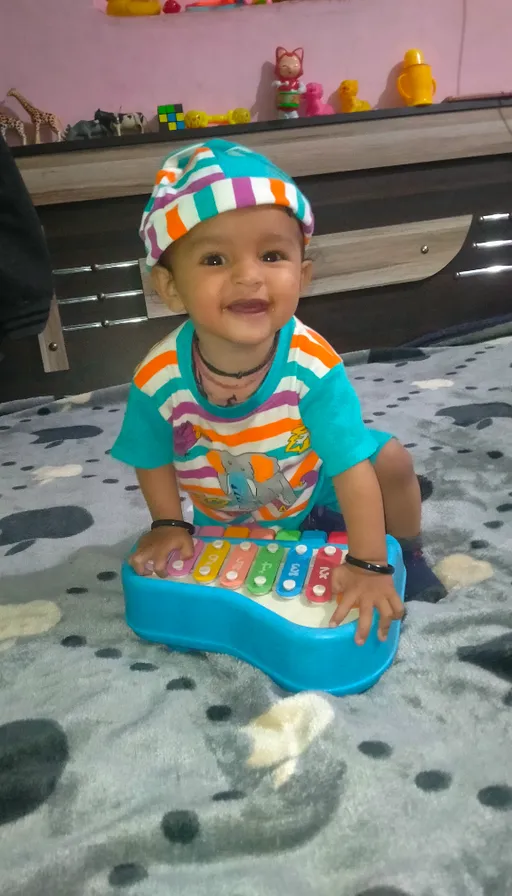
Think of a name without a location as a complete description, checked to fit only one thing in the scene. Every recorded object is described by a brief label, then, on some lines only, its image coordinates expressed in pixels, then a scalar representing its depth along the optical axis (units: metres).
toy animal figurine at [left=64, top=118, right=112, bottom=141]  1.84
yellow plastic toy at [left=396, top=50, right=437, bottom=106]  2.04
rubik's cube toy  1.89
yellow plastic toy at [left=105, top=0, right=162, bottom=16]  1.95
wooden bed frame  1.78
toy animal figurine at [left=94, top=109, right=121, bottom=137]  1.86
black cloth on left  0.76
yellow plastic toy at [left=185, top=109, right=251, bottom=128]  1.87
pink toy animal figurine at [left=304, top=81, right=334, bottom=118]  2.03
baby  0.69
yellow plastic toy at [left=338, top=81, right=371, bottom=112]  2.06
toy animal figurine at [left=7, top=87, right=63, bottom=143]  1.89
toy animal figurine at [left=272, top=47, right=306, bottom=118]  1.98
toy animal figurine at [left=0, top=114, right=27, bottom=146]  1.87
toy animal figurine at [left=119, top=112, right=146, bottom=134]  1.88
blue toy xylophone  0.67
